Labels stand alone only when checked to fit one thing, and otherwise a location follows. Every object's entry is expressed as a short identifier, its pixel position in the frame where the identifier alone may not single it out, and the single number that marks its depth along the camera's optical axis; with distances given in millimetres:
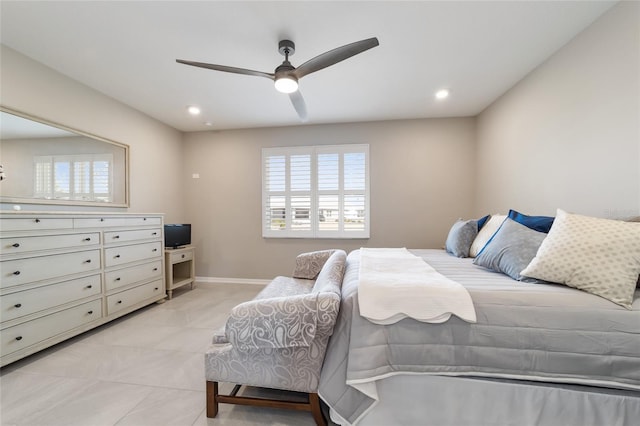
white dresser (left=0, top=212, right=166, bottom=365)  1858
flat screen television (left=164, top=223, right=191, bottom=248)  3584
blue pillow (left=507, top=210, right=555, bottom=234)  1844
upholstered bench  1223
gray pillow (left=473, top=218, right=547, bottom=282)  1578
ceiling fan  1648
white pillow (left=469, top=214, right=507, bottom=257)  2371
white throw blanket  1188
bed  1115
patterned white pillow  1212
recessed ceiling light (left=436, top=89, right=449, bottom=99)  2902
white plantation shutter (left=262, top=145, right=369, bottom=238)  3906
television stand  3488
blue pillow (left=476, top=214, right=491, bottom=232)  2675
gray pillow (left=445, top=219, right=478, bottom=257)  2489
